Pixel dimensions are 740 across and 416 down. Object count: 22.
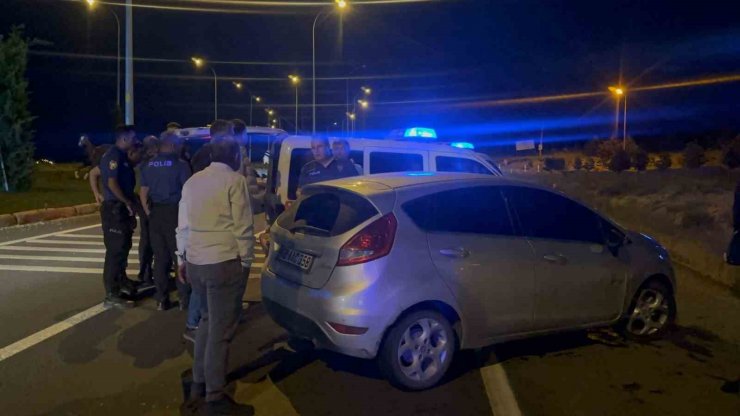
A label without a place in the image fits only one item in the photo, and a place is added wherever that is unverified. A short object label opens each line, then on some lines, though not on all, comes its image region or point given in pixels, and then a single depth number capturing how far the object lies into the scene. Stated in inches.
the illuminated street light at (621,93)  1950.7
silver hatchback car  205.9
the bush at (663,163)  1849.4
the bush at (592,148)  2823.8
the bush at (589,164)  2390.5
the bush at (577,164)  2493.1
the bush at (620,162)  1786.4
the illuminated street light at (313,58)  1221.5
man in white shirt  190.9
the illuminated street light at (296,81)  1582.6
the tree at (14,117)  866.1
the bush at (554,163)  2533.5
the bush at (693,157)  1798.4
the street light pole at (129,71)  768.9
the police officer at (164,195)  292.0
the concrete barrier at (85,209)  771.7
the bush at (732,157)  1282.0
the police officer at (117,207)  305.6
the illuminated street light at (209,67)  1221.1
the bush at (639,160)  1917.0
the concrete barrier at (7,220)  639.6
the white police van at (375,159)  353.4
